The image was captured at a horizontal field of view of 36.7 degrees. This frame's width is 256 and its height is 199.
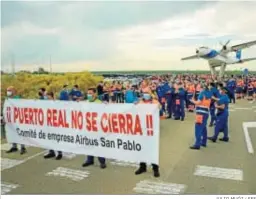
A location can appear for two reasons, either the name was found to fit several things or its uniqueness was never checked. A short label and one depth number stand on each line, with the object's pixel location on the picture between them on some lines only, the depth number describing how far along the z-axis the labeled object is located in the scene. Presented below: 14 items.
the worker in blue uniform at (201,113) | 6.50
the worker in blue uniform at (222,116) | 7.18
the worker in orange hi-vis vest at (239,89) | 18.45
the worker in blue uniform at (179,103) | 10.60
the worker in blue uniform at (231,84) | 15.87
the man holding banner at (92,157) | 5.52
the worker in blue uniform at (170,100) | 11.04
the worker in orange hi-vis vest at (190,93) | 12.78
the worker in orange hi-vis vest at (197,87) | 12.43
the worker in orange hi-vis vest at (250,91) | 17.96
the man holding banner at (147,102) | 5.05
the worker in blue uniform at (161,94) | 11.42
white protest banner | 4.93
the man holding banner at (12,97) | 6.49
